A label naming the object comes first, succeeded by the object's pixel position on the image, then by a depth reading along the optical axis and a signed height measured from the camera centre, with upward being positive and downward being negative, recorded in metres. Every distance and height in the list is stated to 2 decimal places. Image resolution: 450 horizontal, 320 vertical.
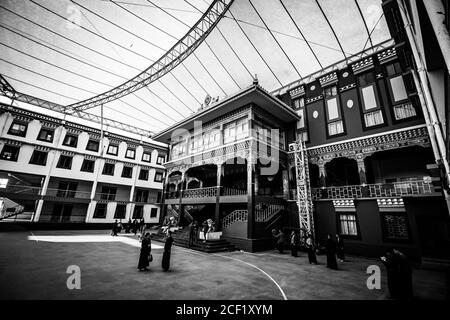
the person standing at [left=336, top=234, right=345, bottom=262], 10.89 -1.48
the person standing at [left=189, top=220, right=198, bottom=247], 13.71 -1.31
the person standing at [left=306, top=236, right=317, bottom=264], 10.01 -1.69
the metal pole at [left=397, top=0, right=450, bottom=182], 6.70 +4.92
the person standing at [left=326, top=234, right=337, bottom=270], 9.04 -1.46
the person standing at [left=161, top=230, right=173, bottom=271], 7.69 -1.61
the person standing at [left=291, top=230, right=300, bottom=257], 11.87 -1.53
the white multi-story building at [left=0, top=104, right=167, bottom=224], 20.77 +4.41
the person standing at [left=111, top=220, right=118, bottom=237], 18.45 -1.74
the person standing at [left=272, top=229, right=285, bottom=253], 12.77 -1.51
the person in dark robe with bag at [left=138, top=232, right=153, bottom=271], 7.54 -1.55
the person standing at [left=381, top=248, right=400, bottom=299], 5.64 -1.47
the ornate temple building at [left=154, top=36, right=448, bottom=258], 11.79 +4.63
